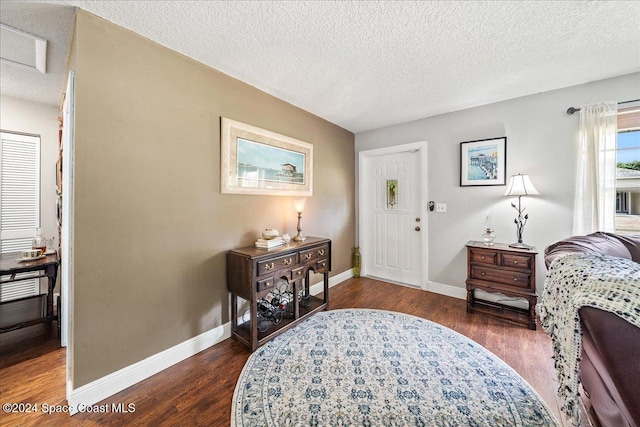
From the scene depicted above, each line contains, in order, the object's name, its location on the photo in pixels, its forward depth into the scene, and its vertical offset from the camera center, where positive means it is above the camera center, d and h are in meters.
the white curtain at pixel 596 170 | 2.18 +0.40
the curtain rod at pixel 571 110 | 2.35 +1.03
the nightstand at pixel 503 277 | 2.31 -0.68
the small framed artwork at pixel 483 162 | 2.75 +0.61
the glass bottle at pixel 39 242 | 2.29 -0.29
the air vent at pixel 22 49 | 1.61 +1.24
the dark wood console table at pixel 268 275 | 1.92 -0.57
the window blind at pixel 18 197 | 2.47 +0.18
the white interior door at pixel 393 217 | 3.44 -0.07
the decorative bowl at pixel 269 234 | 2.29 -0.21
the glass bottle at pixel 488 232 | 2.67 -0.23
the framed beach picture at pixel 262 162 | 2.16 +0.54
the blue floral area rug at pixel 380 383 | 1.31 -1.13
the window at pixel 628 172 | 2.17 +0.38
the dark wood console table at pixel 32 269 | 1.90 -0.46
